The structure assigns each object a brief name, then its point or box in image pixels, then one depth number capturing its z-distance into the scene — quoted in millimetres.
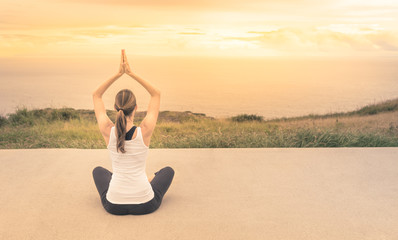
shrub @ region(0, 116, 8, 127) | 7575
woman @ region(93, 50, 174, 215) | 2354
